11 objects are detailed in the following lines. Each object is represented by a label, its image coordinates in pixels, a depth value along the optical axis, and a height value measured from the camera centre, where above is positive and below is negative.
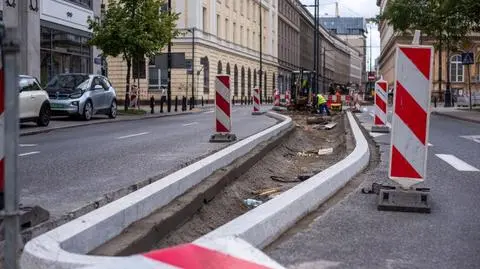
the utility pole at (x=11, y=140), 3.02 -0.25
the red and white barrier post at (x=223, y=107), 12.17 -0.31
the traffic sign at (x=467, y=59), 32.87 +1.81
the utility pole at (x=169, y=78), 35.93 +0.72
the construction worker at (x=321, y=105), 31.53 -0.65
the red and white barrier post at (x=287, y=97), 40.69 -0.37
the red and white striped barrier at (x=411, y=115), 6.47 -0.23
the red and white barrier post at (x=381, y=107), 16.93 -0.39
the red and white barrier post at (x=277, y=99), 42.50 -0.51
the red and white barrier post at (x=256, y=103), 31.14 -0.59
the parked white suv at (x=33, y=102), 18.14 -0.39
